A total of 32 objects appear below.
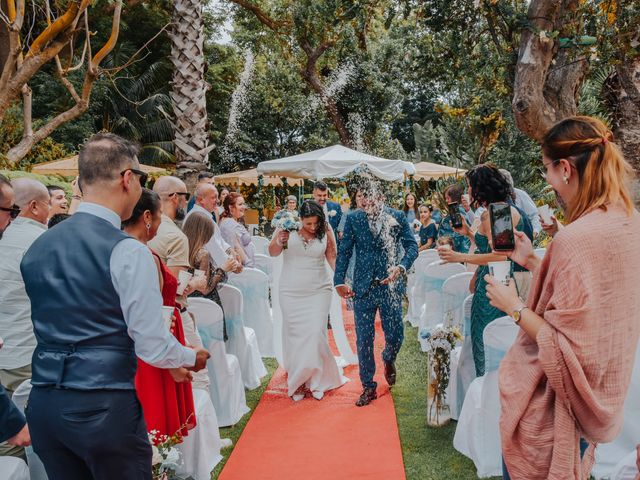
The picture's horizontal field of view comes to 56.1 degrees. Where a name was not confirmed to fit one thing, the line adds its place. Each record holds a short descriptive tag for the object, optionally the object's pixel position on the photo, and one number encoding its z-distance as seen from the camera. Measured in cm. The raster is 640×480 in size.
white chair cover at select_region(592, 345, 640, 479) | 373
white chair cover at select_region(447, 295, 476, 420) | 499
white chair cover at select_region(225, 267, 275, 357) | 712
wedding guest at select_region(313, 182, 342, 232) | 984
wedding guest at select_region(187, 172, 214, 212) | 750
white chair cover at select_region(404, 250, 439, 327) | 873
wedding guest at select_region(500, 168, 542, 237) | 694
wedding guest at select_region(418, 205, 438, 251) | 1025
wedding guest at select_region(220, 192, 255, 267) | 745
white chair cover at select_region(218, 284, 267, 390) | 592
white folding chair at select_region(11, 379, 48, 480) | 305
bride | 620
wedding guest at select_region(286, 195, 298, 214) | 1142
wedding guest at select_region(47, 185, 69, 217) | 582
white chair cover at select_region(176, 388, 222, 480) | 402
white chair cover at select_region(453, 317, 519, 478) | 377
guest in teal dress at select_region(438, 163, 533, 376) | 411
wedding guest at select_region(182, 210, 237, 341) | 492
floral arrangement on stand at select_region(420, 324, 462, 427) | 504
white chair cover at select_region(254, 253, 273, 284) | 886
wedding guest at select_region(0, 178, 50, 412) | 357
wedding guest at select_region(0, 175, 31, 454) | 240
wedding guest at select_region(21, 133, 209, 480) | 218
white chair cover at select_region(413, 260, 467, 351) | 746
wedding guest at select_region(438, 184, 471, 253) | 704
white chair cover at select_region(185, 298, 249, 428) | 483
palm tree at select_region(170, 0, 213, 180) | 966
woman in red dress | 318
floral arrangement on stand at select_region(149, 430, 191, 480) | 302
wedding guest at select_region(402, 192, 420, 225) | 1176
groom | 588
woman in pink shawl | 204
